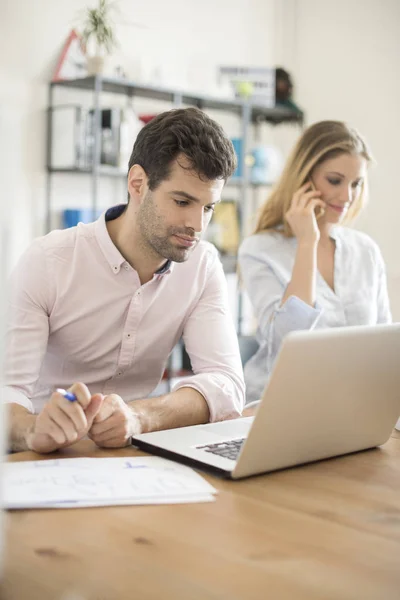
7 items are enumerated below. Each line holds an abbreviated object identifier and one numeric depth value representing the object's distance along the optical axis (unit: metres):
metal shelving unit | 3.40
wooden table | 1.20
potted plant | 3.39
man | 1.92
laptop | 1.51
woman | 2.42
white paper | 1.44
